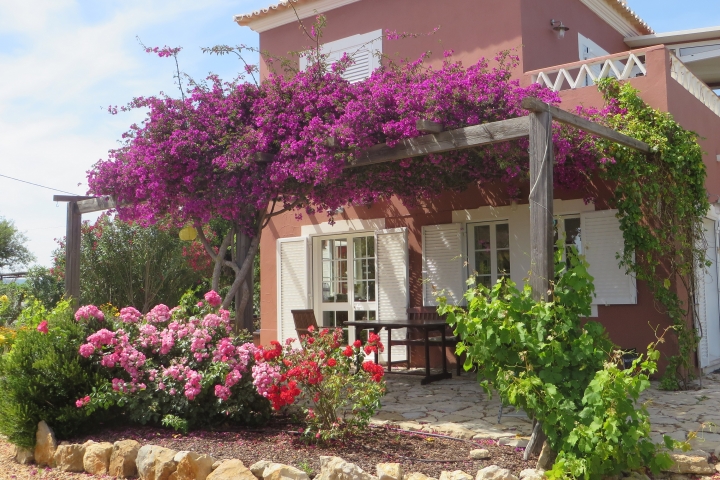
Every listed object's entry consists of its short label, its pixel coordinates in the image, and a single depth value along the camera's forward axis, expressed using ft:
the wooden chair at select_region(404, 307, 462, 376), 27.96
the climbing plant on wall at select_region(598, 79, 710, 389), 25.08
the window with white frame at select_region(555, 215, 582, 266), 27.96
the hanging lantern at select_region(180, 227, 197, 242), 35.68
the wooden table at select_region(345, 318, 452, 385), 26.32
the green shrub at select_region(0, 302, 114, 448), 18.24
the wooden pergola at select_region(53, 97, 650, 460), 16.28
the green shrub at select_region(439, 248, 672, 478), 13.55
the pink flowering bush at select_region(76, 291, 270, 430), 18.11
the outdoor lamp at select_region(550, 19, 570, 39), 31.30
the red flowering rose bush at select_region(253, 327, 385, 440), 16.65
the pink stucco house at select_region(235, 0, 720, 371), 27.02
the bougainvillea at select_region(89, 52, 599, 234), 21.74
